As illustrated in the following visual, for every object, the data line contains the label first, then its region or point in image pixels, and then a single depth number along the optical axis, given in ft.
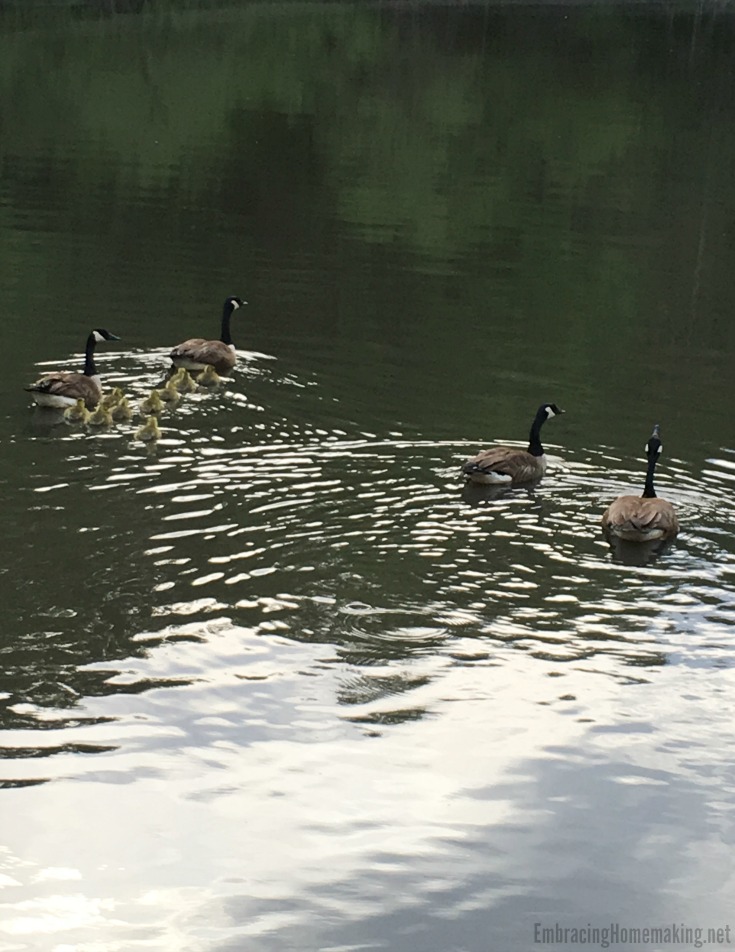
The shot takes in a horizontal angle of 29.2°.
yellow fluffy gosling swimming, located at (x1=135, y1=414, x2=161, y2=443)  56.95
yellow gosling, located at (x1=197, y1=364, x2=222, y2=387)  65.87
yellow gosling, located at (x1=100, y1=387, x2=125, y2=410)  59.57
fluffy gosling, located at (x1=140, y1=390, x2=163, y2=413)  59.82
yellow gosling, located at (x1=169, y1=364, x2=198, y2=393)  64.03
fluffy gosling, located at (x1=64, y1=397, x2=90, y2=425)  58.75
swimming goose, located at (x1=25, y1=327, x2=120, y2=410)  59.67
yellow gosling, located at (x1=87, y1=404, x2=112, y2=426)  58.85
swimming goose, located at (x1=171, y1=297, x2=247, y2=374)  67.41
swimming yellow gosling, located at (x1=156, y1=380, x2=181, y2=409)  62.44
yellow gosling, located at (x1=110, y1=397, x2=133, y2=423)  59.06
